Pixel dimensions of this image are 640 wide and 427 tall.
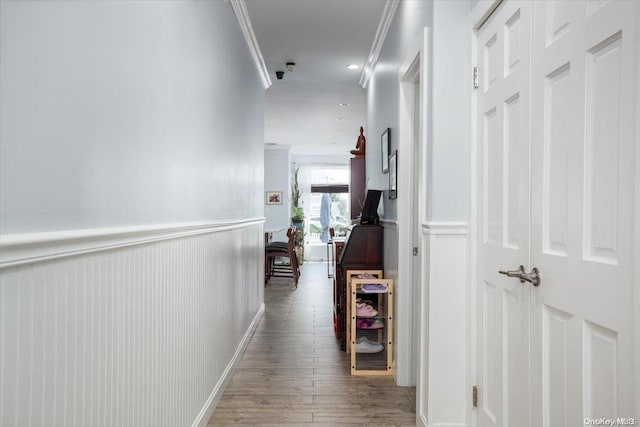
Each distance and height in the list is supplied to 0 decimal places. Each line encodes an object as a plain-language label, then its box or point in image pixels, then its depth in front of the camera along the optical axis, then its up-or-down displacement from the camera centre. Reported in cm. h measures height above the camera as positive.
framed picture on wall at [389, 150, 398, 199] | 327 +21
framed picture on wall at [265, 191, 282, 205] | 1080 +21
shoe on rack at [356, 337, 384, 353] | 357 -108
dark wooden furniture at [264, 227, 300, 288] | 753 -80
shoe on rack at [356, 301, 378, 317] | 344 -78
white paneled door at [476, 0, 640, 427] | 115 -2
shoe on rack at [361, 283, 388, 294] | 338 -60
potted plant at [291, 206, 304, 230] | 1092 -30
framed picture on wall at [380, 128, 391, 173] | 362 +47
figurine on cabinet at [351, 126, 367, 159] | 553 +68
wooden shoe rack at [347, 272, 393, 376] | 336 -94
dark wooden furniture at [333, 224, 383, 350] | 378 -38
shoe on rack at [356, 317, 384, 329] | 347 -88
